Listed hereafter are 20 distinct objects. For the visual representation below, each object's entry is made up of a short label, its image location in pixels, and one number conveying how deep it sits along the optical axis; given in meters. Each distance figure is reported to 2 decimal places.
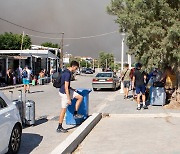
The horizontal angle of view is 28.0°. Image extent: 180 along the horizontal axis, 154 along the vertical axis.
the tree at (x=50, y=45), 107.44
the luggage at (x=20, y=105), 9.51
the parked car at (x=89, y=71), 88.98
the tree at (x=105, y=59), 146.51
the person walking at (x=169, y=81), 15.68
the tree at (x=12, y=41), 74.17
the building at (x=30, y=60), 32.93
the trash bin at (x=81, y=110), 10.04
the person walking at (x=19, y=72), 34.09
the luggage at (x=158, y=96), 14.66
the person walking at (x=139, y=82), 13.75
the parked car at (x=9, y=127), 6.24
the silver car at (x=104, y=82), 25.67
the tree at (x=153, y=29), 12.97
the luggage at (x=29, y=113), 9.88
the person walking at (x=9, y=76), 31.33
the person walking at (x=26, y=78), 22.48
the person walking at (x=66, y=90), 8.81
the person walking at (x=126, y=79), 18.08
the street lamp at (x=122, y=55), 25.73
